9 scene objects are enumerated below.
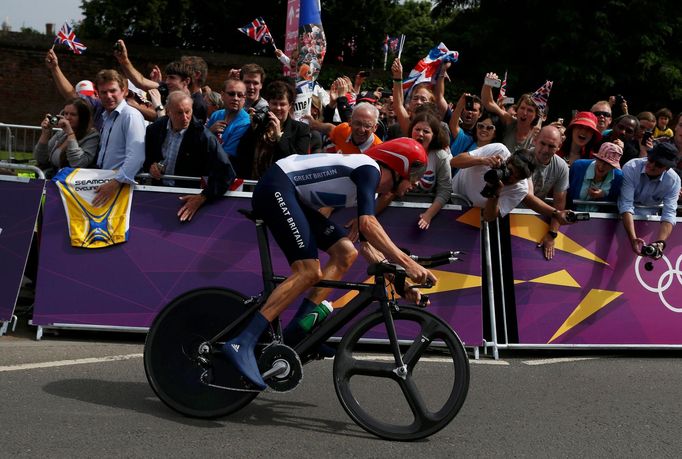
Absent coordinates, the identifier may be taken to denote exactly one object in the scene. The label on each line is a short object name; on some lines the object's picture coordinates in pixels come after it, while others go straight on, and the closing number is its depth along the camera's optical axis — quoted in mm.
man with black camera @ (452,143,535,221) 7500
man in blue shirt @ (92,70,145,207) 7922
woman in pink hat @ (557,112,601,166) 9484
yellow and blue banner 7809
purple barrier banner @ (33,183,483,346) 7781
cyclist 5641
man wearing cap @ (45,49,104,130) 9242
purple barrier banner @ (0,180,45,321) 7816
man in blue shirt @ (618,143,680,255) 8367
